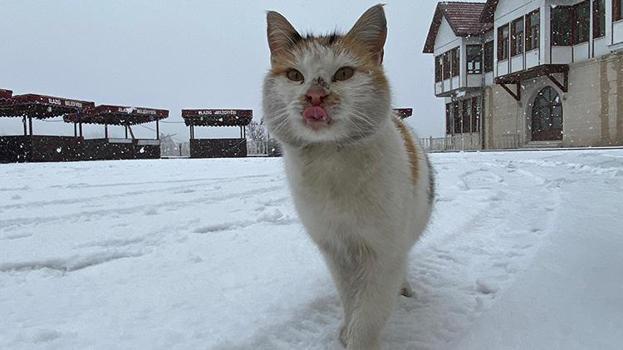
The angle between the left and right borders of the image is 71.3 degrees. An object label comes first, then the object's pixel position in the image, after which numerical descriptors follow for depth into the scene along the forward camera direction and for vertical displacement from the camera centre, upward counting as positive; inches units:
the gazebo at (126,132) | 791.1 +57.5
